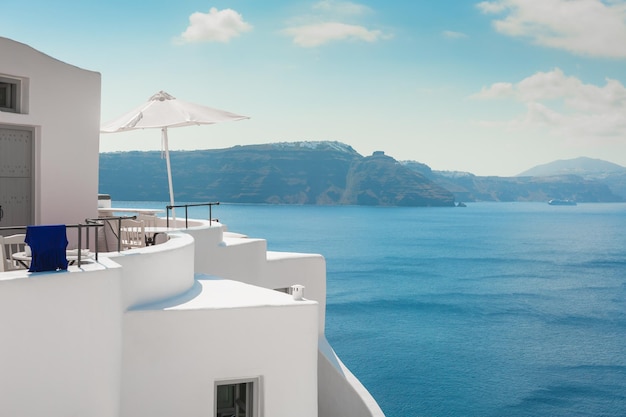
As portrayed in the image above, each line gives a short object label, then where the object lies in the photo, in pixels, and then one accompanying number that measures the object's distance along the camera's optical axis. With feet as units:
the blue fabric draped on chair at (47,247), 24.80
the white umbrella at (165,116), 47.75
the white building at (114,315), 24.66
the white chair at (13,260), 29.58
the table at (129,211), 55.95
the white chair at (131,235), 42.42
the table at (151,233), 43.46
